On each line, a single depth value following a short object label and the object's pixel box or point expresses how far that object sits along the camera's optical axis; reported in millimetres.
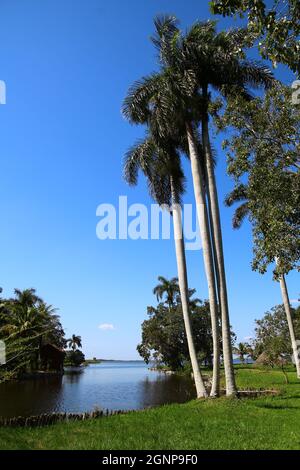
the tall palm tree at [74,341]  128375
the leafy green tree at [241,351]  90656
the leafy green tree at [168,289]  72188
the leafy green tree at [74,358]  98750
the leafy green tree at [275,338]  33469
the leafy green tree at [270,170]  13859
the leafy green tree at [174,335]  59875
